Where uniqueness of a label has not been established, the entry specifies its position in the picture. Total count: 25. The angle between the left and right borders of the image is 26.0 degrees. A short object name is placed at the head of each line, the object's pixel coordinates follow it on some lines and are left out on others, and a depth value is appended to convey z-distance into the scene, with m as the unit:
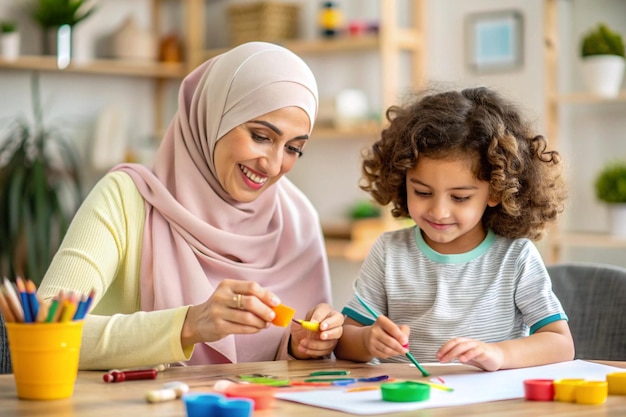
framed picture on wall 4.15
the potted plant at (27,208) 4.37
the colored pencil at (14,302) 1.57
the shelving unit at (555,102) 3.89
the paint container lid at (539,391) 1.61
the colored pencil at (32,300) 1.58
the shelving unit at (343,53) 4.30
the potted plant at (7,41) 4.57
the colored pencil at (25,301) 1.58
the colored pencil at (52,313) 1.59
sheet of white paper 1.56
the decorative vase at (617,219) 3.73
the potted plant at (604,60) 3.75
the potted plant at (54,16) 4.63
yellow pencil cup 1.59
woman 2.04
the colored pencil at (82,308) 1.61
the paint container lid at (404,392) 1.57
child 1.99
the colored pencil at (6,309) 1.58
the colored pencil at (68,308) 1.59
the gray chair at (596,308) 2.20
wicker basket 4.69
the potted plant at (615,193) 3.73
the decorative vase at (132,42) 4.98
